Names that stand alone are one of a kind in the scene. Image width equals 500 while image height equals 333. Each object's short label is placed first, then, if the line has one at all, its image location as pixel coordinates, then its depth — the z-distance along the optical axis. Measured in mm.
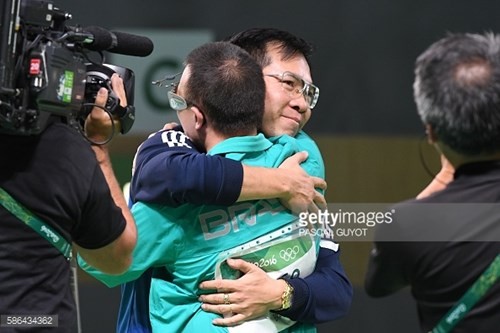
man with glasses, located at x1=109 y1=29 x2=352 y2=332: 10711
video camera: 10395
